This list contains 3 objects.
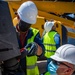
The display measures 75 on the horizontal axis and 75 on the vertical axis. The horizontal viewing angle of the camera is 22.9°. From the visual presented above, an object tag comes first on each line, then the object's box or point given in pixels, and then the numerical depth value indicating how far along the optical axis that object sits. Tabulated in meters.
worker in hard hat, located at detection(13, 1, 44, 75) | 2.30
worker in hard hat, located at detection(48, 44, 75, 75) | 1.80
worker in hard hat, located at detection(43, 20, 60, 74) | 4.31
